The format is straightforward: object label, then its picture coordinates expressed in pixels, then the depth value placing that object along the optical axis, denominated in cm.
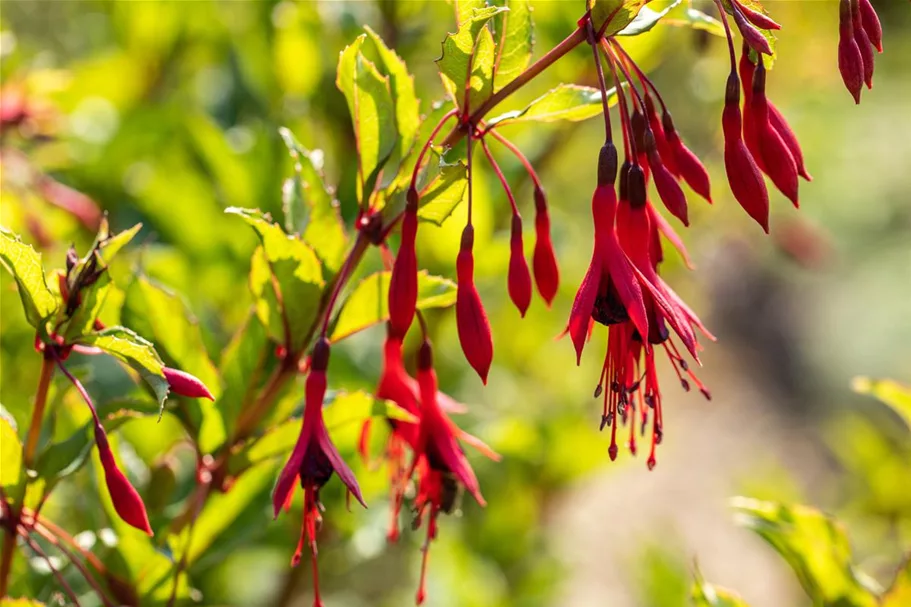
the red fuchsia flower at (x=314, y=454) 57
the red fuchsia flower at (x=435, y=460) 60
